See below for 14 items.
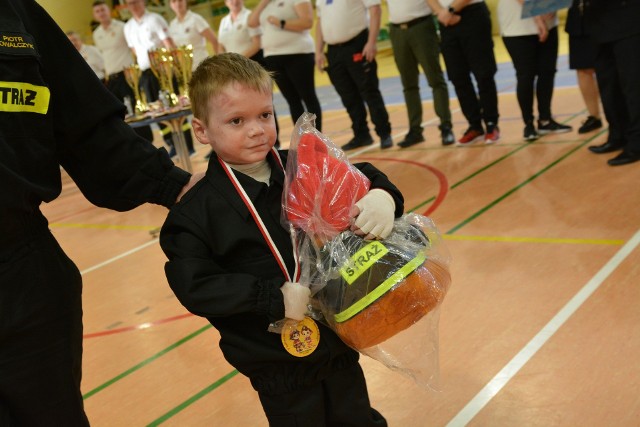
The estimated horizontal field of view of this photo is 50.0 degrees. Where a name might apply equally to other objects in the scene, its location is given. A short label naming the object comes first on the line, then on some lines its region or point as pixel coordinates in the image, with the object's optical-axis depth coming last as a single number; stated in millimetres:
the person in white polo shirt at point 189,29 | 8117
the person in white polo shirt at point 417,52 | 5988
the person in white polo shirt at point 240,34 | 7180
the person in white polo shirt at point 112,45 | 8477
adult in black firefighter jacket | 1379
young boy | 1523
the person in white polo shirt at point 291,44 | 6605
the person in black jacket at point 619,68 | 4336
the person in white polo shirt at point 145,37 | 7691
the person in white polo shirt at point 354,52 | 6332
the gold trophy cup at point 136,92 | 5672
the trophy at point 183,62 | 5449
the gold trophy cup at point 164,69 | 5500
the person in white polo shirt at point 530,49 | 5348
